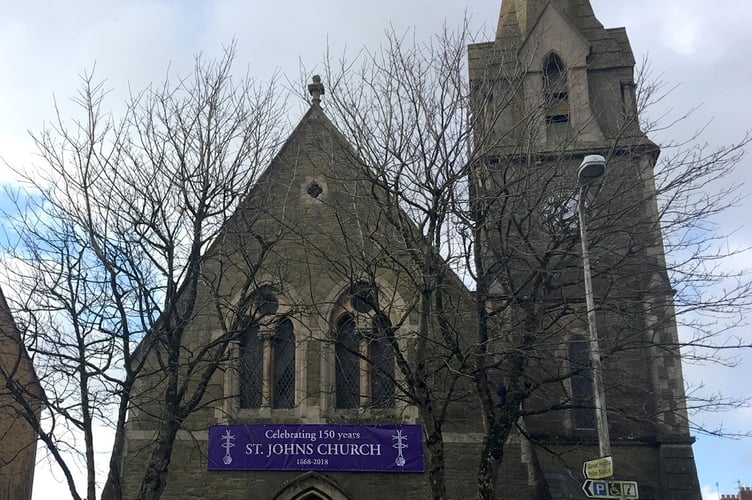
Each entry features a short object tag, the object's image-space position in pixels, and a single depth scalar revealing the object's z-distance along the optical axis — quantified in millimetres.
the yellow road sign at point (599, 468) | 8727
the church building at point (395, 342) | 12438
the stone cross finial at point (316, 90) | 17516
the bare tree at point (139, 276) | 10906
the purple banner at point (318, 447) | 14094
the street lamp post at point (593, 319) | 9305
